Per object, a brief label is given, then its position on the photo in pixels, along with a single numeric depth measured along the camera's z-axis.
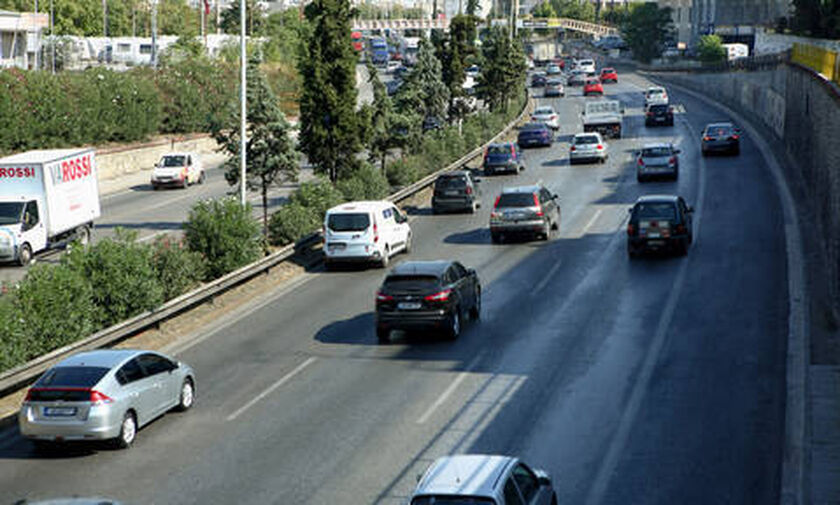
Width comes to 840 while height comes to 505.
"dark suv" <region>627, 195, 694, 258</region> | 33.78
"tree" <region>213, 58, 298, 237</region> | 39.22
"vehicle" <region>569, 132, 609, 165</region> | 58.25
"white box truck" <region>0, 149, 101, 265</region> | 37.16
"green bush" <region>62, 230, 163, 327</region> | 26.45
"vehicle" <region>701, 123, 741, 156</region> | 57.62
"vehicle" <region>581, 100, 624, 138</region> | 69.75
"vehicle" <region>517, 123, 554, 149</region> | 67.88
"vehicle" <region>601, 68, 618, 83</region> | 124.88
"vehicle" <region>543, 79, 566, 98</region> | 106.06
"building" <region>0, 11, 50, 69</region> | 88.31
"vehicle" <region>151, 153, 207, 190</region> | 57.50
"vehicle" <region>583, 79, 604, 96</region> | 105.76
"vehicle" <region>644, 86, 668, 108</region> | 86.56
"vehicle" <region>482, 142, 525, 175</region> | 56.41
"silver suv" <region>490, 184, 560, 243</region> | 37.34
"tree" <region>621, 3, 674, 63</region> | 154.50
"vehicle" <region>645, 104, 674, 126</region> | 75.69
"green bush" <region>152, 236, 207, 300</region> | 29.45
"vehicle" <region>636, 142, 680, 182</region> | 50.25
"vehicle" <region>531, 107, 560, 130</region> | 75.56
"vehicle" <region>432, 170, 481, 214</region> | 44.75
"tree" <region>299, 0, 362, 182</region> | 42.19
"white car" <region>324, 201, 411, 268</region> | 33.94
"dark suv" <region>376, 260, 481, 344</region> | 25.06
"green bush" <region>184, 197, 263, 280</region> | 32.53
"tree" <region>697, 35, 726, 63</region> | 119.88
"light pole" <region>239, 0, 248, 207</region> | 35.53
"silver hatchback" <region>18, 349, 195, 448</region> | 18.17
